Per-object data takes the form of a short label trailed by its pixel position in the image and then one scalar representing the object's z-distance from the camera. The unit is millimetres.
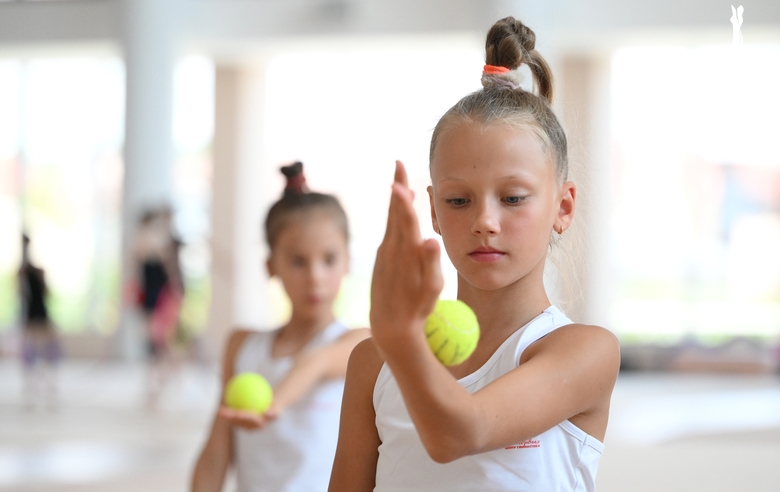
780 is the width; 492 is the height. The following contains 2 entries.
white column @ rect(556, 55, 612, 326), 12078
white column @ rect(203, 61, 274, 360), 13445
